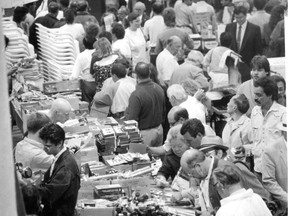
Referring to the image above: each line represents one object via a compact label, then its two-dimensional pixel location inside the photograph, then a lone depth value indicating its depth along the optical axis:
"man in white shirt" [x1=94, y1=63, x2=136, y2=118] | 10.19
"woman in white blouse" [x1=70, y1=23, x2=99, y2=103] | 11.45
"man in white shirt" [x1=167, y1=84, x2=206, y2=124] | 9.12
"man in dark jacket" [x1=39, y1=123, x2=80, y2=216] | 6.44
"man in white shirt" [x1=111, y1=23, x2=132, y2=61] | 12.68
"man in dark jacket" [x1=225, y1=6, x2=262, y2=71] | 12.05
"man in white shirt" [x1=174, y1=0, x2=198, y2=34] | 15.70
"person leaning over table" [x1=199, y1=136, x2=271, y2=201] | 6.64
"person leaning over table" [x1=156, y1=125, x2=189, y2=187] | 7.79
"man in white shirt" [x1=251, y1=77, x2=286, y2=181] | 7.67
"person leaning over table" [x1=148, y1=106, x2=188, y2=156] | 8.42
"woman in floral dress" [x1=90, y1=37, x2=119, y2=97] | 11.00
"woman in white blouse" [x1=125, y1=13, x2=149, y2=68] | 13.48
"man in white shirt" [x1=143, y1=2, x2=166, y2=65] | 14.64
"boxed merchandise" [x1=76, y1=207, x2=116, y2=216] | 6.70
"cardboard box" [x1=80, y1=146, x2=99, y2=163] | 8.16
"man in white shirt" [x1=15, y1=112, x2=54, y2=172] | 7.31
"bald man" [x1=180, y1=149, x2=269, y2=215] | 6.36
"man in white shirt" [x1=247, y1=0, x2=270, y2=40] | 13.38
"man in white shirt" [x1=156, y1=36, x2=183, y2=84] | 11.41
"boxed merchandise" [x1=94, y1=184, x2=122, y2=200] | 7.13
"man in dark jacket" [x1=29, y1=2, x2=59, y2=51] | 14.34
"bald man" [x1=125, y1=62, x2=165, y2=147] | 9.70
